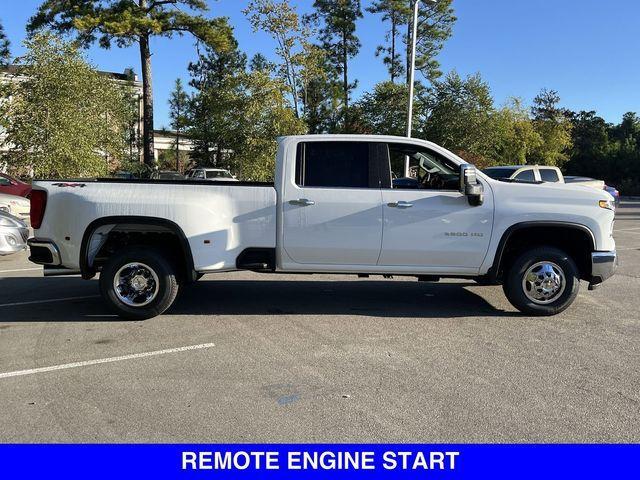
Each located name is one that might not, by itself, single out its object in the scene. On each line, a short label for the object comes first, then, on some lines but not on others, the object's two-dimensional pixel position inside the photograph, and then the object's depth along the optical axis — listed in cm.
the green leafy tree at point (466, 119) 3069
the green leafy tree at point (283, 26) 3016
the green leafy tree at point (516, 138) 3741
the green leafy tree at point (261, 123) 2759
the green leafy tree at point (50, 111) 1928
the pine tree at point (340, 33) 4444
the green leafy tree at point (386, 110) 3431
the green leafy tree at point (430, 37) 4338
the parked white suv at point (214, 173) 2961
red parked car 1891
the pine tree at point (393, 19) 4228
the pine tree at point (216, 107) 2820
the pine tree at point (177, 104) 5900
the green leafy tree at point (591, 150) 5906
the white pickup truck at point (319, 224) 587
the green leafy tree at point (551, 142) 4341
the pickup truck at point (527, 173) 1583
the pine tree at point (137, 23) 2811
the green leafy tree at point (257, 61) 4865
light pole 1957
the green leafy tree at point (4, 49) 3409
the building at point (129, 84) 2042
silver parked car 891
